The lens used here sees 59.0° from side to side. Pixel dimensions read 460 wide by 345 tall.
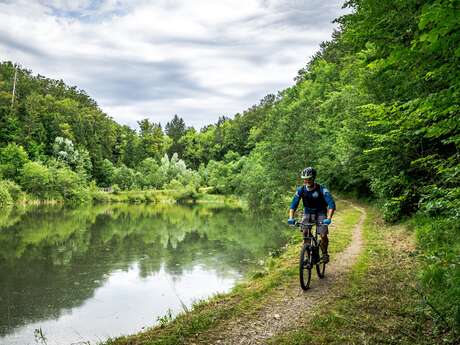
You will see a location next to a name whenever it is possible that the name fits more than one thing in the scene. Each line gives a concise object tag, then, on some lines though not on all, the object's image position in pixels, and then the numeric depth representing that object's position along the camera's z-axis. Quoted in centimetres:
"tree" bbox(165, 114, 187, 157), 11925
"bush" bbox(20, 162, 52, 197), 5766
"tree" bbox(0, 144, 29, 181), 5888
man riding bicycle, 752
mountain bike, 736
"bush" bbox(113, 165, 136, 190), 8138
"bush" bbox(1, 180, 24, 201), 5288
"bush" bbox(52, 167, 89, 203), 6028
